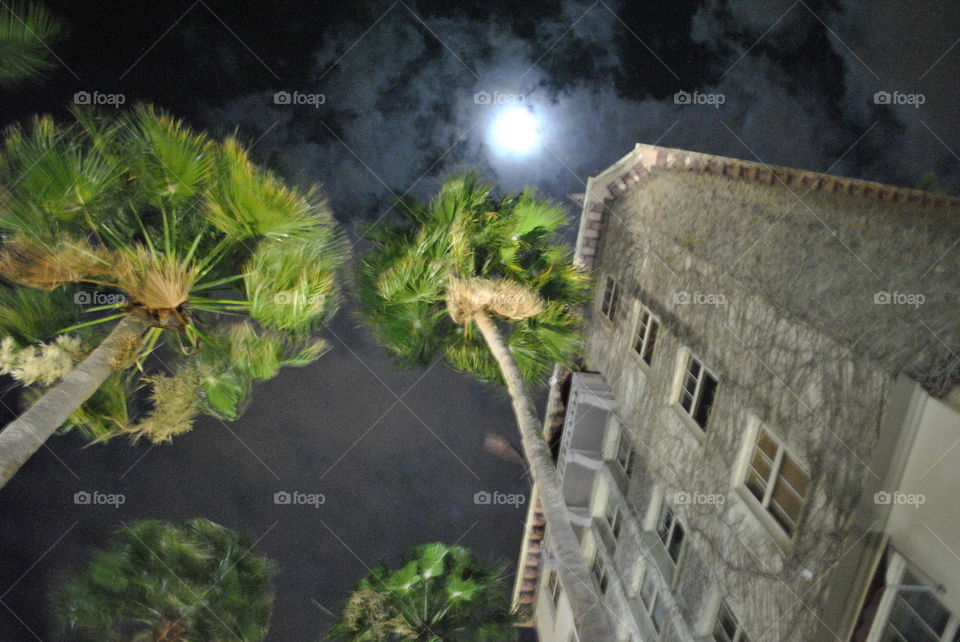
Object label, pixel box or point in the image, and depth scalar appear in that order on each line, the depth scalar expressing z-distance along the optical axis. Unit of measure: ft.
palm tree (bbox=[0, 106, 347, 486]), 17.01
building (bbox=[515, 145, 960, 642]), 13.60
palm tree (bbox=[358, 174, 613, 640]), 23.49
